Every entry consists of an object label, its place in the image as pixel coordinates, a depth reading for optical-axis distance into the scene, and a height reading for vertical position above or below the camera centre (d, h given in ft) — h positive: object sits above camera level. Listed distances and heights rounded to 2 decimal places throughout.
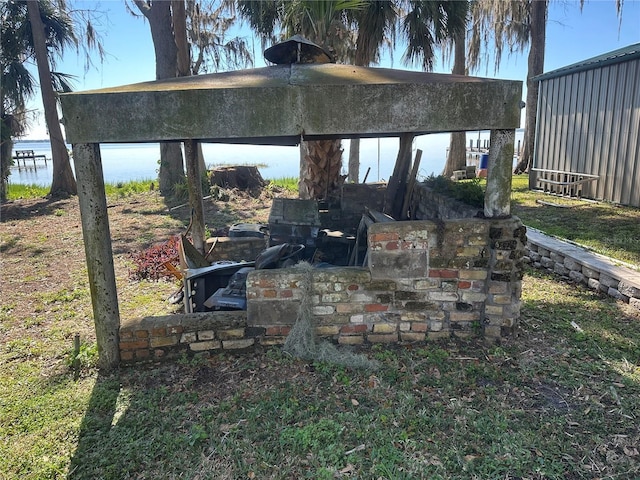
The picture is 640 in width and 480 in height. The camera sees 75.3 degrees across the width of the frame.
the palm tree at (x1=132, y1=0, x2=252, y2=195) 40.19 +13.46
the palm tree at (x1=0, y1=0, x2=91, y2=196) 46.39 +11.55
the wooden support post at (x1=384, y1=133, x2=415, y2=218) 20.76 -1.21
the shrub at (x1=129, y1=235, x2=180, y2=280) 20.36 -5.09
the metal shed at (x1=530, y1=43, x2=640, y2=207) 29.78 +2.13
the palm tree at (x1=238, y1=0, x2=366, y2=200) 27.14 +8.28
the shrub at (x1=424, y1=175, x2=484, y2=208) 14.32 -1.21
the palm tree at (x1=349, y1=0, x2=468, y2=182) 28.09 +9.11
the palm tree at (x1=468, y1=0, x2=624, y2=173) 49.26 +16.32
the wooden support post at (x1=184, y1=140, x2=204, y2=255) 19.08 -1.71
